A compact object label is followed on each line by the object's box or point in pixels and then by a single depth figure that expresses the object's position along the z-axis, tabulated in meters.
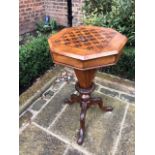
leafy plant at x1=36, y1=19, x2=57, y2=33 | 3.93
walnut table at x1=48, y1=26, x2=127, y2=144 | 1.58
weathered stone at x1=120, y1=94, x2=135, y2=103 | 2.49
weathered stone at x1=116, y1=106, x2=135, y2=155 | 1.88
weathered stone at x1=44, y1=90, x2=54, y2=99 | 2.60
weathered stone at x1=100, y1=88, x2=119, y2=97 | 2.59
